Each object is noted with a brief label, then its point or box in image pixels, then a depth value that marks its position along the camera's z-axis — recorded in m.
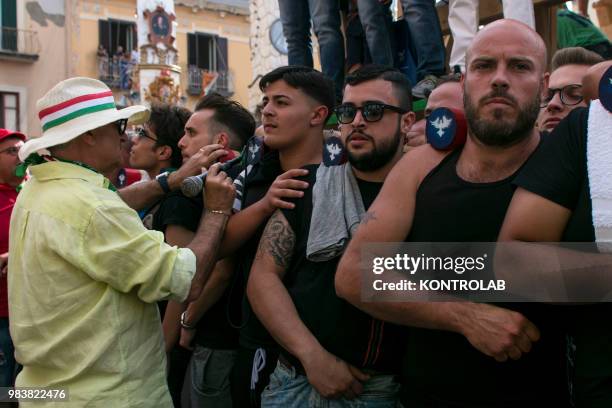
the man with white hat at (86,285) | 2.25
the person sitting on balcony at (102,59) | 23.52
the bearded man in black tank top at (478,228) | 1.93
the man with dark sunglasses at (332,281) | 2.35
